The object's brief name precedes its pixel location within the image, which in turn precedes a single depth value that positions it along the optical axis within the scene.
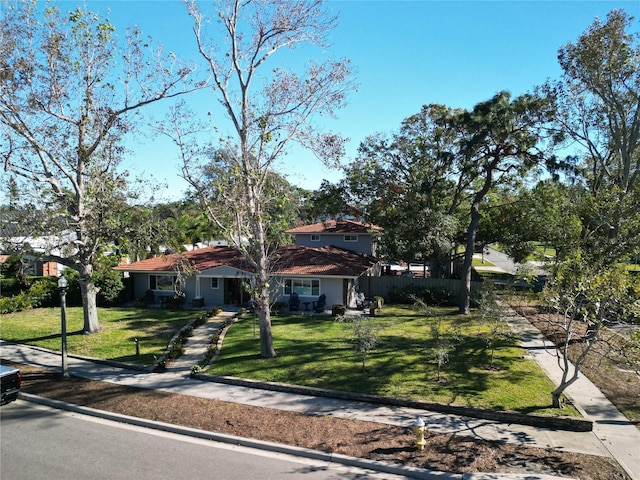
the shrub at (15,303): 23.77
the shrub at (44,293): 25.17
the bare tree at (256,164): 15.36
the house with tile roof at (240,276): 25.22
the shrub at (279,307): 24.73
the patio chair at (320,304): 24.62
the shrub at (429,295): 27.95
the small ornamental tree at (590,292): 9.80
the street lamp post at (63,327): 13.55
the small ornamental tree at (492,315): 14.84
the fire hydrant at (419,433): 9.38
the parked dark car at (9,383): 11.03
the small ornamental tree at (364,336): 13.77
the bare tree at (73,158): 16.92
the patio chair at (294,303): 25.05
